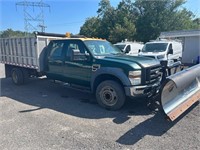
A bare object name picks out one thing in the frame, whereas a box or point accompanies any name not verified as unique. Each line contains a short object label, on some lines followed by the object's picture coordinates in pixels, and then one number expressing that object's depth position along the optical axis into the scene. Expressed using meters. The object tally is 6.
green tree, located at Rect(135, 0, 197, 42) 25.03
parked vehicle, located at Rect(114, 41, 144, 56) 12.81
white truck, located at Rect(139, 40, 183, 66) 9.23
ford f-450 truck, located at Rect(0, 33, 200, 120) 3.86
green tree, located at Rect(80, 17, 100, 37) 29.54
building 13.53
